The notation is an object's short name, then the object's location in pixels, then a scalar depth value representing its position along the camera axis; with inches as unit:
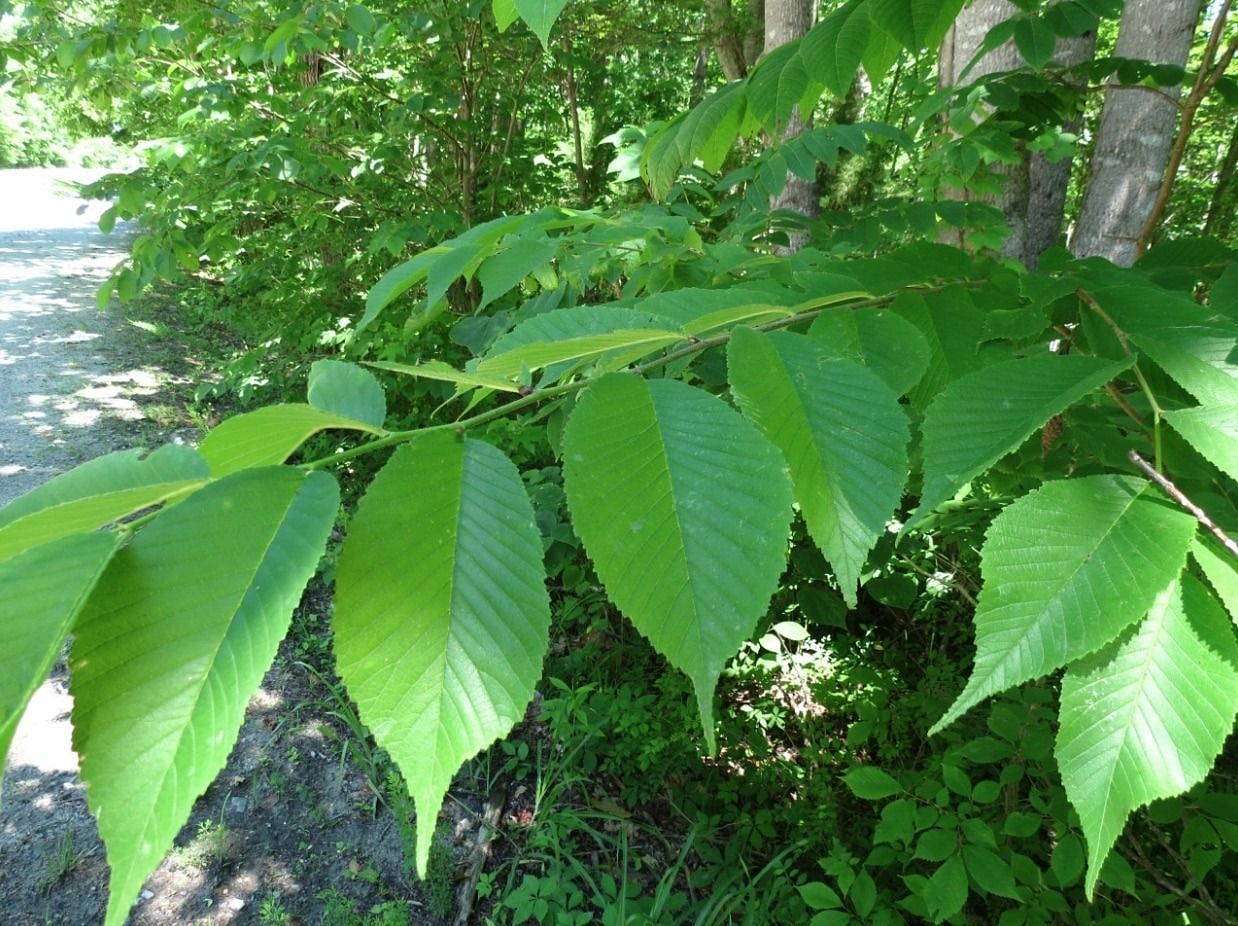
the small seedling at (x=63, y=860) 101.4
